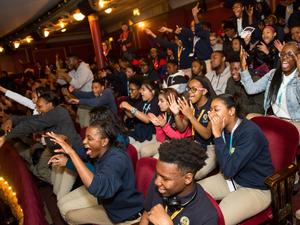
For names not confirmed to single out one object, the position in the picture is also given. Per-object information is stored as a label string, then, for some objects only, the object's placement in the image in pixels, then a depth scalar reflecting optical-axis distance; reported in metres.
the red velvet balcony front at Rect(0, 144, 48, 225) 2.19
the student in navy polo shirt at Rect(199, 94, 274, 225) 2.01
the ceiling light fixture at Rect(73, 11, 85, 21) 7.48
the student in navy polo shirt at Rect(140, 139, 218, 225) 1.51
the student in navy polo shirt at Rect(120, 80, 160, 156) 3.50
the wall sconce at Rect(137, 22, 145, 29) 13.09
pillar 8.80
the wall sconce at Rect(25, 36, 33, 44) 12.46
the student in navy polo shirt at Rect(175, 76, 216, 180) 2.75
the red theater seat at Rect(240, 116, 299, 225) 1.95
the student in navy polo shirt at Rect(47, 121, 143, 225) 1.83
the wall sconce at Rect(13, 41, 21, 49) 13.30
